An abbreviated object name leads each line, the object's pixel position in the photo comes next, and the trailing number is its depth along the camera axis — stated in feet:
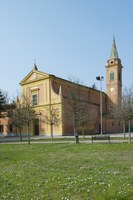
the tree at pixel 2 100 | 166.48
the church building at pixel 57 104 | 140.97
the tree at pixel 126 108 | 70.38
